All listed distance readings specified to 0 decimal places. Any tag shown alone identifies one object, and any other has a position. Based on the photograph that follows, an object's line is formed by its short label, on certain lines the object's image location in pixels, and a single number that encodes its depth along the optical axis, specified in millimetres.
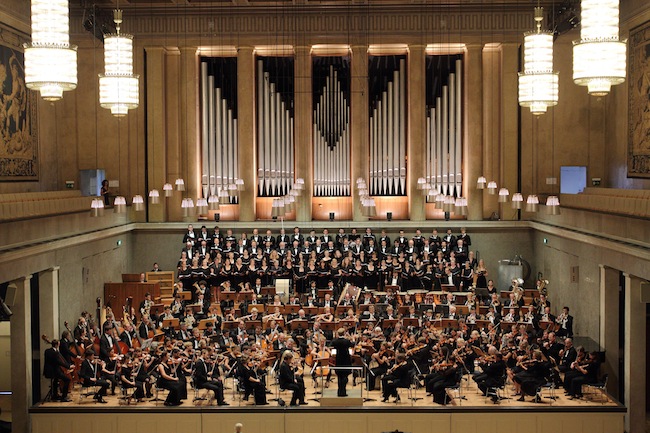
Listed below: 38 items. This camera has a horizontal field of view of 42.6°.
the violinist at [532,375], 15133
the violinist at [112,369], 15741
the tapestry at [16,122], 19016
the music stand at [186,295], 20703
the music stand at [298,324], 17578
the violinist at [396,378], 15148
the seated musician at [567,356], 16016
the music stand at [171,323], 17455
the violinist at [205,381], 15125
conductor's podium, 15062
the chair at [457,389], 15061
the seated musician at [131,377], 15375
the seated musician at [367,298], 18727
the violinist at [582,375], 15461
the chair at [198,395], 15345
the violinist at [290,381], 15039
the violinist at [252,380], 15000
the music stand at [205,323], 17547
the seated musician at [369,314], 17812
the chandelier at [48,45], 10320
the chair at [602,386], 15344
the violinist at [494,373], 15109
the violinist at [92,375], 15508
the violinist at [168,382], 15031
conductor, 14920
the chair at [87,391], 15867
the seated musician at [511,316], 17844
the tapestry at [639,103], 19016
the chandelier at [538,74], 12398
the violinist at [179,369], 15250
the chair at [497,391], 15086
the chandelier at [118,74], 12602
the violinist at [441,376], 15000
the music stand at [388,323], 17312
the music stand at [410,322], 17438
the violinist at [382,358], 15484
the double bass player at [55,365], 15453
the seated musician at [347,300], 19328
